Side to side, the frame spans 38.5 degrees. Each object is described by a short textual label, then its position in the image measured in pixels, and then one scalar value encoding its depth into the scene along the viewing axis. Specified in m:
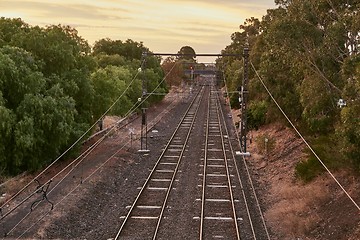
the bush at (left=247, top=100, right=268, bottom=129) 45.19
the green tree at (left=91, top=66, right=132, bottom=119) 35.78
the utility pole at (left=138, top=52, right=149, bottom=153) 32.09
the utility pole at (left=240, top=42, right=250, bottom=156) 31.34
